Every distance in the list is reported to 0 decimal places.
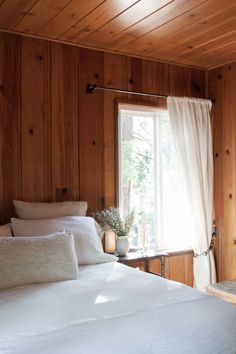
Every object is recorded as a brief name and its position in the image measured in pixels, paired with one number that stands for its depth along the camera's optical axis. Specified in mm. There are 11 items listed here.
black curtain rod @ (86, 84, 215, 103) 2960
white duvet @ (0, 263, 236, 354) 1231
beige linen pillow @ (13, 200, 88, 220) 2529
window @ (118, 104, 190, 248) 3217
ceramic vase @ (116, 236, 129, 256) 2865
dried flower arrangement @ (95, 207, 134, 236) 2889
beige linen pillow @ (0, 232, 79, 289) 1919
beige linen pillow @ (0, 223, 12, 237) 2286
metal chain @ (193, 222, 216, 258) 3368
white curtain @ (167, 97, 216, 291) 3297
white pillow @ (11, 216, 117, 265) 2350
